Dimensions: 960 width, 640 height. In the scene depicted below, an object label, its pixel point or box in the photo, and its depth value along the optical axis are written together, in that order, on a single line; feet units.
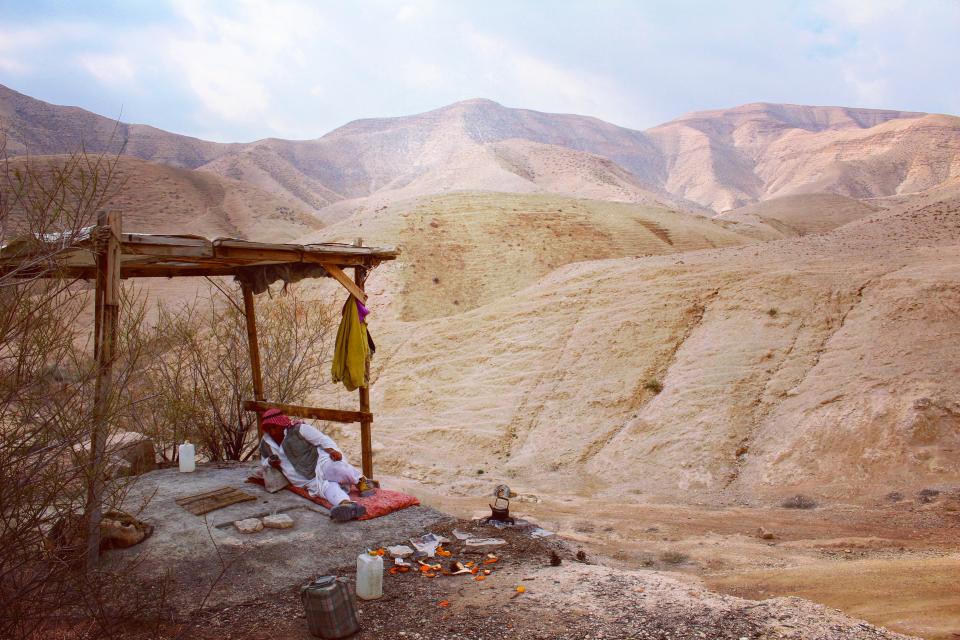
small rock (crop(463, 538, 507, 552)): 18.21
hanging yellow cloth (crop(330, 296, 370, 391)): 22.09
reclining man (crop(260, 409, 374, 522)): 20.98
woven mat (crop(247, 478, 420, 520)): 20.16
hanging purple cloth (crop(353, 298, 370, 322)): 22.18
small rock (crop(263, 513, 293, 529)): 18.69
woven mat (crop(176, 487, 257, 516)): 19.52
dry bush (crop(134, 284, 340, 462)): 26.94
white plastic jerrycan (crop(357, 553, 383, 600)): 14.94
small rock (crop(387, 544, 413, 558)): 17.57
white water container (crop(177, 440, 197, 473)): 23.86
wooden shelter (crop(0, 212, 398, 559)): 12.80
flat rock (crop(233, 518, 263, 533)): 18.24
